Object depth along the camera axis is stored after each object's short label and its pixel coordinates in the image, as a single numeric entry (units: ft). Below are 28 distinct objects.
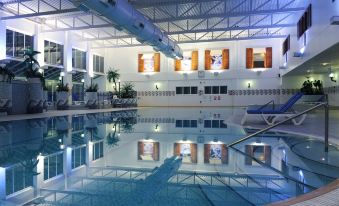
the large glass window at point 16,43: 68.18
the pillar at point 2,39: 63.57
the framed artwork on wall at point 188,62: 101.14
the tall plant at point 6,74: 46.40
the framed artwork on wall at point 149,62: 105.40
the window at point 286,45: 73.05
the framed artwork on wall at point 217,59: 98.68
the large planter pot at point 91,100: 80.24
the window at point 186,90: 103.04
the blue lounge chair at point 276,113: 30.01
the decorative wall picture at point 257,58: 95.55
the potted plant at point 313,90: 71.08
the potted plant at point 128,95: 95.20
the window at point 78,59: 93.66
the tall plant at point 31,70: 53.54
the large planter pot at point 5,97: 45.85
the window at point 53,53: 80.74
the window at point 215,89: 100.78
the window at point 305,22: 46.83
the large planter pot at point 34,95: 52.65
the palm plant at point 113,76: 103.65
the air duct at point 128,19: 36.94
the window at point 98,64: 104.73
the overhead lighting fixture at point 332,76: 67.76
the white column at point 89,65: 99.30
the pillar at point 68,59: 86.12
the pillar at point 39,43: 75.25
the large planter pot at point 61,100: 71.00
